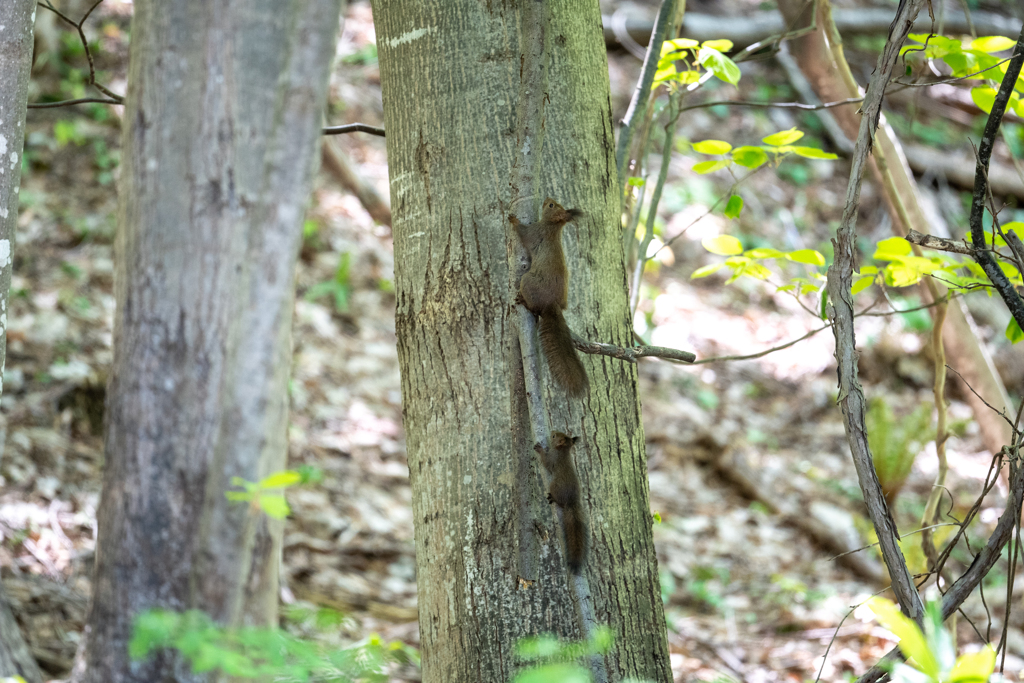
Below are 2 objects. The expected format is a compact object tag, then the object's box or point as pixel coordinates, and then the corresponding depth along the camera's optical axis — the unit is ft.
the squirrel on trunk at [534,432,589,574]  42.09
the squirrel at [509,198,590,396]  42.42
